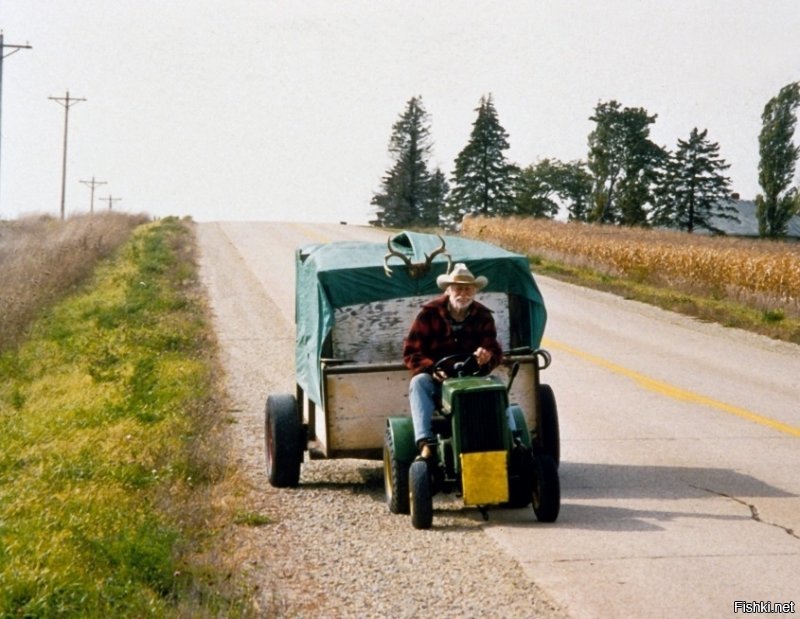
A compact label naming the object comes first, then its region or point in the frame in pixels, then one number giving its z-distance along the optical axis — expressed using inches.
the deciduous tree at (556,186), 5034.5
